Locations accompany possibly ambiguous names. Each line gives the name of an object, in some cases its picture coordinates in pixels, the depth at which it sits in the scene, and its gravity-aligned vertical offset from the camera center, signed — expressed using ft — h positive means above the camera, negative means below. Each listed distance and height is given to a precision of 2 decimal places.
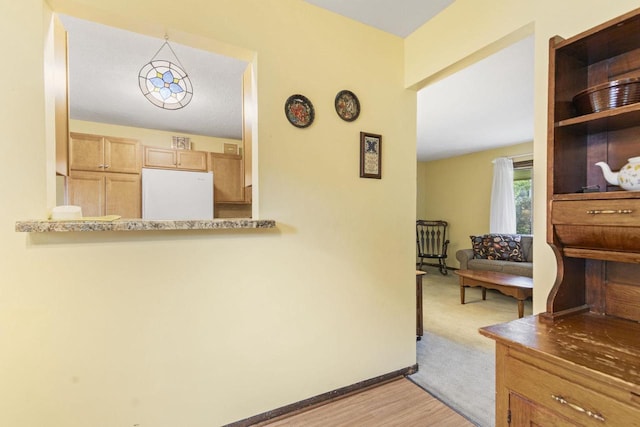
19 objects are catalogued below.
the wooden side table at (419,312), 8.49 -3.02
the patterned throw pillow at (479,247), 15.44 -1.92
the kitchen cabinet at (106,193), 10.58 +0.73
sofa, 13.55 -2.17
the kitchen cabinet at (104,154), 10.54 +2.21
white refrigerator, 10.48 +0.68
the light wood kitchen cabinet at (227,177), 13.00 +1.60
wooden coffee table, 10.30 -2.72
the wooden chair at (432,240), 19.71 -1.96
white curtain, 15.94 +0.65
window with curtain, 15.83 +0.97
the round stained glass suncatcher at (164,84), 6.18 +2.79
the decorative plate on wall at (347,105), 6.03 +2.25
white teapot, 3.00 +0.38
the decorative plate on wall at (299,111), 5.53 +1.97
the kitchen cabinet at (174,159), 11.68 +2.26
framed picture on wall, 6.28 +1.25
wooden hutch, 2.59 -0.78
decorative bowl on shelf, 3.05 +1.28
